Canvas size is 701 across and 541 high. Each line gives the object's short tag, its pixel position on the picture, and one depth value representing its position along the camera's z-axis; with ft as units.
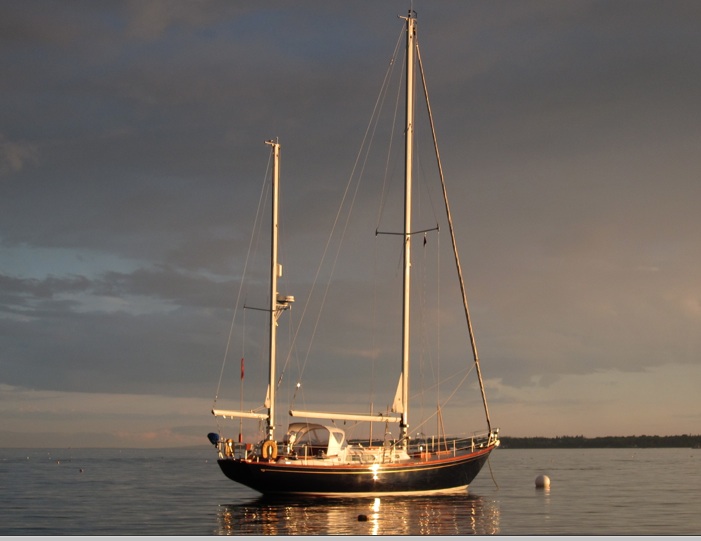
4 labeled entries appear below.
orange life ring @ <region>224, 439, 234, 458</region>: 127.13
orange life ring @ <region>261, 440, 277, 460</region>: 123.34
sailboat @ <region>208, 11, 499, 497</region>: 121.70
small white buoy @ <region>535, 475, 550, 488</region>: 166.71
